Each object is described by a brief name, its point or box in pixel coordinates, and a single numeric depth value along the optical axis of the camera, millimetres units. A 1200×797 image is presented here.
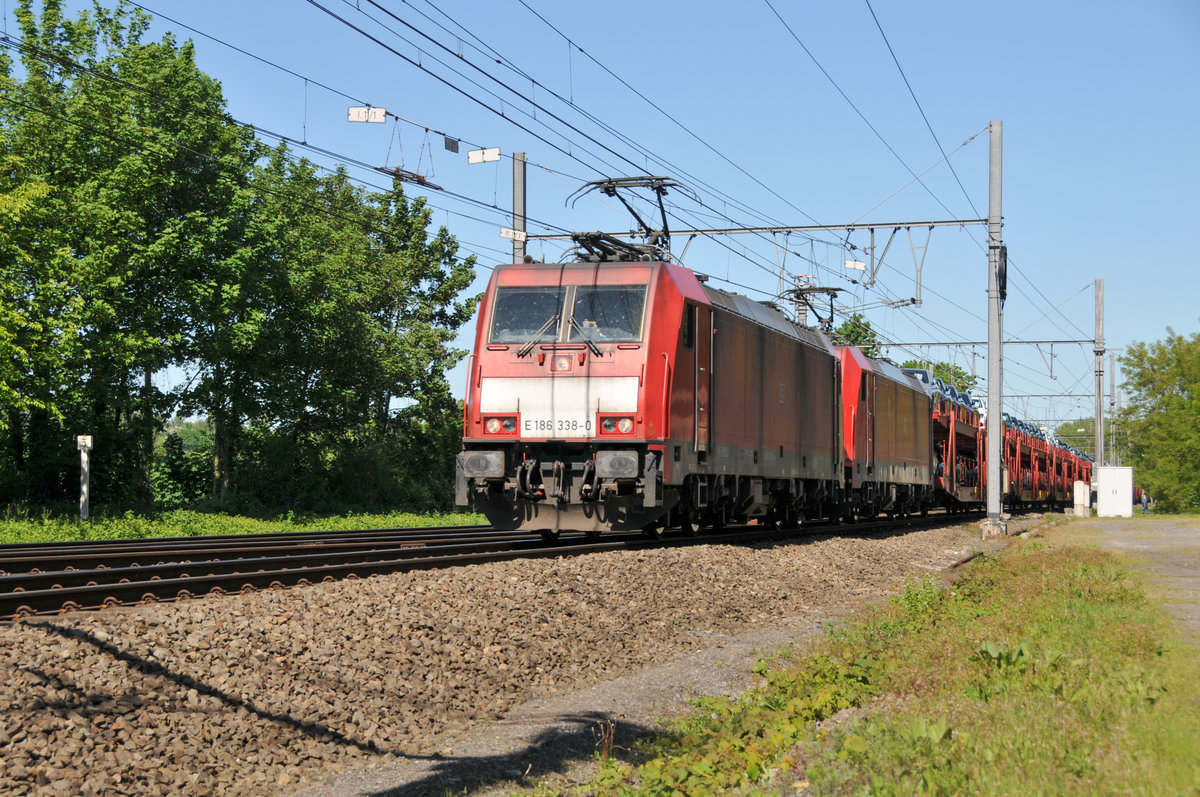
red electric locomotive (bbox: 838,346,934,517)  25500
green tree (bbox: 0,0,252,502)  24328
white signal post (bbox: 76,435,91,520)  23731
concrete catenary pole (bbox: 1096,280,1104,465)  49656
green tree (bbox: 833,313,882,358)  74688
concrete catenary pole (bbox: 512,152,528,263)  23625
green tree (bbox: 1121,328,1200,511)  54281
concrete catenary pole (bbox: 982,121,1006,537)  27500
